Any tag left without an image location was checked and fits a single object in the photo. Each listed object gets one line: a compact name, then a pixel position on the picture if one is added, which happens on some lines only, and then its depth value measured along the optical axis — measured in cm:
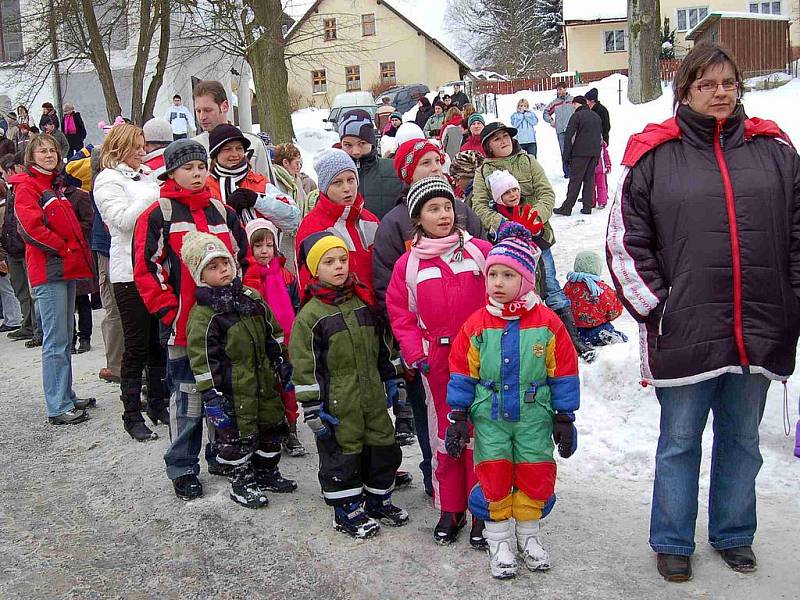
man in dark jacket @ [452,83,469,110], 1808
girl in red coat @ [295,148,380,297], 477
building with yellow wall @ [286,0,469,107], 5341
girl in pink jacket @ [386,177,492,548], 420
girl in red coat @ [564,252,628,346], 705
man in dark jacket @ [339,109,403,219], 555
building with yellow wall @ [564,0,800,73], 4638
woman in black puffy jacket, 353
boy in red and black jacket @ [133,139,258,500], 498
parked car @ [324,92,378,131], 3186
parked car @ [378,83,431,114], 3628
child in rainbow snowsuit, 380
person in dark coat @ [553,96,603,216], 1270
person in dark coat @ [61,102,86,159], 2181
